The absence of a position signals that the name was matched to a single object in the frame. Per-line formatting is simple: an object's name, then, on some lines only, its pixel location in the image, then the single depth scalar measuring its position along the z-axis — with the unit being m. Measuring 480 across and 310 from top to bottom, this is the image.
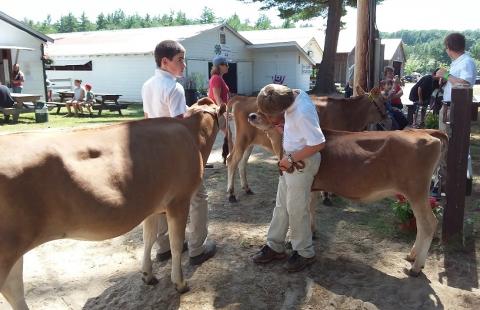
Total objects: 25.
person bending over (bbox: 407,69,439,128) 9.13
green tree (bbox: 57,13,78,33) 121.75
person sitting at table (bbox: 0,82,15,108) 14.29
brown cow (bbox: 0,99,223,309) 2.40
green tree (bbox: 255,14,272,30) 110.28
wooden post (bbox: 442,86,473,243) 4.21
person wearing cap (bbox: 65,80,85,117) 17.20
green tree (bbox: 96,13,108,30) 112.84
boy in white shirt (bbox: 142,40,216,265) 3.82
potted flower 4.58
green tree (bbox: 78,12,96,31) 119.76
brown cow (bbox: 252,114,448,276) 3.72
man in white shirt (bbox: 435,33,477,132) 5.18
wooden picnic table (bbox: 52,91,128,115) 17.22
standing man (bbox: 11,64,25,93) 18.69
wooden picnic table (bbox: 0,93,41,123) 14.15
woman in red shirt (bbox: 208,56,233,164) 7.48
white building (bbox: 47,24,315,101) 24.12
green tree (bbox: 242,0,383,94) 24.89
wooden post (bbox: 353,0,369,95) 6.96
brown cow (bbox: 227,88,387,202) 6.26
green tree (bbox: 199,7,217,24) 111.06
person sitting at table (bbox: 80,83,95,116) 17.48
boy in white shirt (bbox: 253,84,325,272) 3.50
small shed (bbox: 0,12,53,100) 19.34
